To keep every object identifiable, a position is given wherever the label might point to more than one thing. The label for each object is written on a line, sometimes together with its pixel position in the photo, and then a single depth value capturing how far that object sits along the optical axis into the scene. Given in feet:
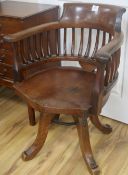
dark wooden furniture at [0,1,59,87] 5.44
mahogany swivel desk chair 4.16
